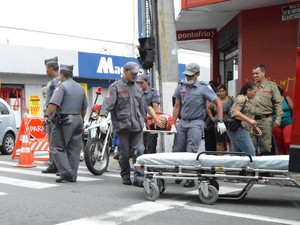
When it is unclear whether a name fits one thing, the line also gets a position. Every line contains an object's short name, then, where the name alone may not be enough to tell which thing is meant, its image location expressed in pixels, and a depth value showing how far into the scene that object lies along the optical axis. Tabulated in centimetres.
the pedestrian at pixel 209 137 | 998
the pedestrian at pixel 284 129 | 927
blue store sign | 2530
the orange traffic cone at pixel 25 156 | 1079
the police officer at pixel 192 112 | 775
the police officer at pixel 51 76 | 929
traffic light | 1098
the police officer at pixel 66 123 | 829
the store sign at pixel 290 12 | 1063
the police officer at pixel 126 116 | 791
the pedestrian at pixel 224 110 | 895
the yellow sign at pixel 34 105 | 2333
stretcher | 621
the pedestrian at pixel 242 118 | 830
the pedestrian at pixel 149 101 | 991
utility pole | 1027
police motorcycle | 917
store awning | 1079
